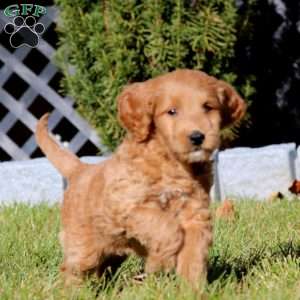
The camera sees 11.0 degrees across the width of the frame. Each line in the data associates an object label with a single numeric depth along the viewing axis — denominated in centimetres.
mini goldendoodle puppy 542
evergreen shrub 1011
